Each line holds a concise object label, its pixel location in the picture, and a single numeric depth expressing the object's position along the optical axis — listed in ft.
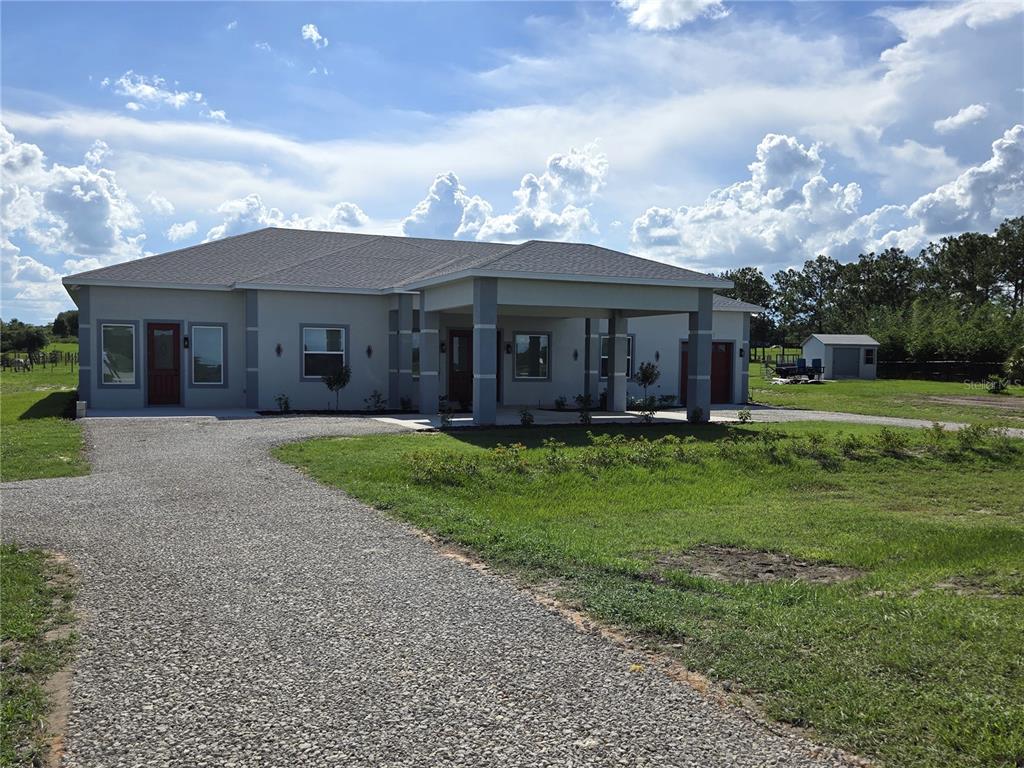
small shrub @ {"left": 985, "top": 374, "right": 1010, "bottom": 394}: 116.58
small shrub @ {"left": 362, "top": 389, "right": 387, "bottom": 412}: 73.97
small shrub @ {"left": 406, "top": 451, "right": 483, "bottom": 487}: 35.99
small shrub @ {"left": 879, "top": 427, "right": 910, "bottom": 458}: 46.61
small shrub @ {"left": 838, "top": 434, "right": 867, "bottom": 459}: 45.55
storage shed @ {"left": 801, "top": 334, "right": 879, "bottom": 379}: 166.30
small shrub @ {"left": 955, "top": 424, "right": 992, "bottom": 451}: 48.19
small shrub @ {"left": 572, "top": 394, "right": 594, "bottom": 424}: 61.98
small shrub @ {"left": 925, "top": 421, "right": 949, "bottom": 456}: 47.22
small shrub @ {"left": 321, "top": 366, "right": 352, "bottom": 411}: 71.46
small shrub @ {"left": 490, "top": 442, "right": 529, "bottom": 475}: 38.65
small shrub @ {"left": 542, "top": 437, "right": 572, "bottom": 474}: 39.19
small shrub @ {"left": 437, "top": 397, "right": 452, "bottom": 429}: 57.47
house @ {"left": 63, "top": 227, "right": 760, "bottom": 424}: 60.08
